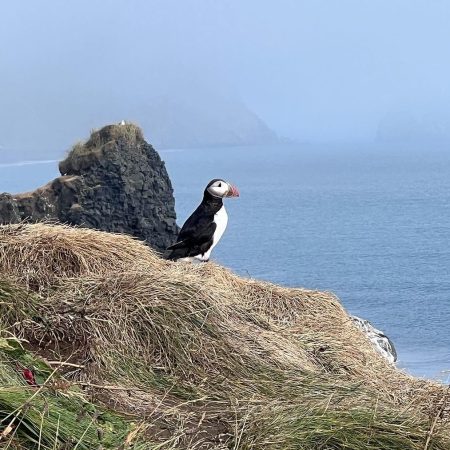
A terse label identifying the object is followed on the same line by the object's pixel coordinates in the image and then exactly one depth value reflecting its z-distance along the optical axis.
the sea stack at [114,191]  53.03
